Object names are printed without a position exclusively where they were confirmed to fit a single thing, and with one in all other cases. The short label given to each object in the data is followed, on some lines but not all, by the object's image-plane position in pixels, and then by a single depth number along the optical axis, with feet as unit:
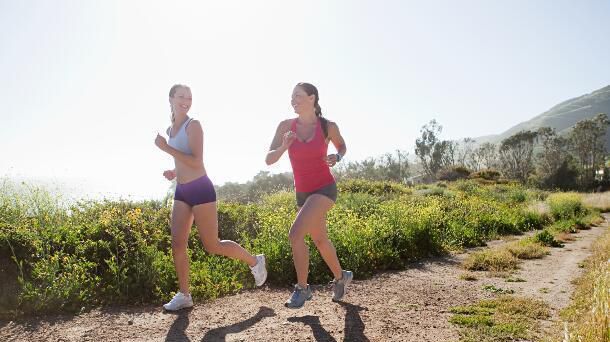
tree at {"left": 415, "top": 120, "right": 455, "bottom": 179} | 182.29
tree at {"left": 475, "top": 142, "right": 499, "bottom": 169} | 252.42
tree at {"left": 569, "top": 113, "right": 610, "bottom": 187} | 165.30
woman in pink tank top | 13.12
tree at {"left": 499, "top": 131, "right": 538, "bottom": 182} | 191.83
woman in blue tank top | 13.33
